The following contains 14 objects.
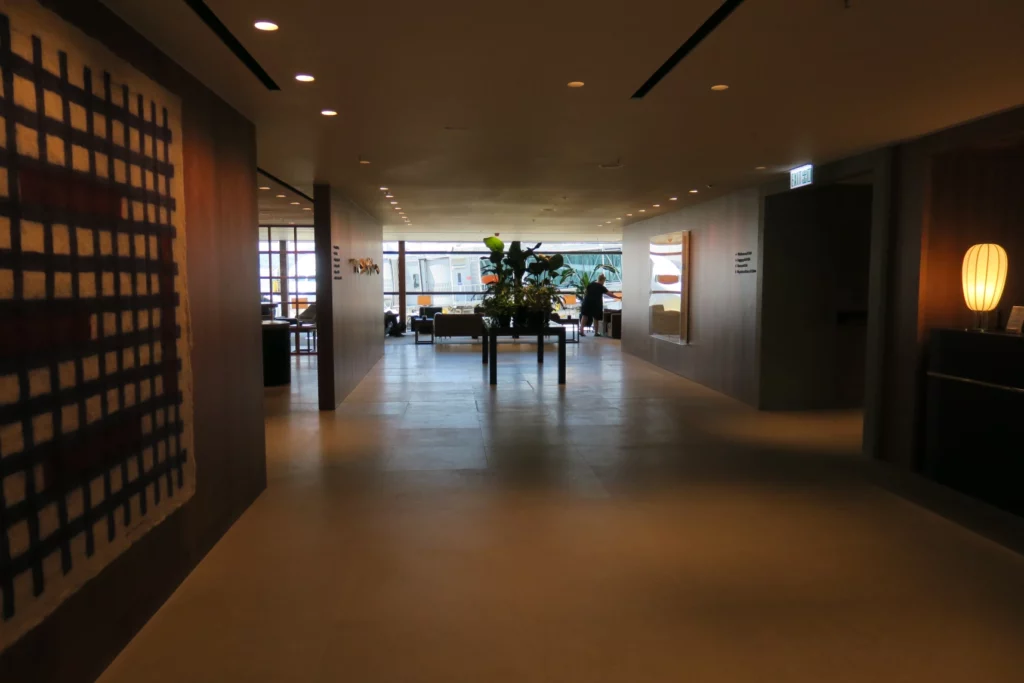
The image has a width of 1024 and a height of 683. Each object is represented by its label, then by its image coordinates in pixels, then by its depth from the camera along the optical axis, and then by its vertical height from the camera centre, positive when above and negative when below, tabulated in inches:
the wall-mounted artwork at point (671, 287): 433.7 +0.2
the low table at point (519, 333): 405.1 -27.0
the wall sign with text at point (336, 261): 337.0 +12.7
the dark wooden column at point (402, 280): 770.2 +8.1
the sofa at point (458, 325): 609.0 -33.1
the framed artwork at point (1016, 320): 198.1 -9.4
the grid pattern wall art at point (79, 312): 92.2 -4.0
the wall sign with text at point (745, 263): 345.1 +12.0
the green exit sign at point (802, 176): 287.1 +46.7
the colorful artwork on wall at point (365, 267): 409.4 +13.1
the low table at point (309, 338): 520.7 -41.7
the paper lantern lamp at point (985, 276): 206.2 +3.3
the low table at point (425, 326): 649.6 -36.0
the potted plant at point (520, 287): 411.2 +0.2
